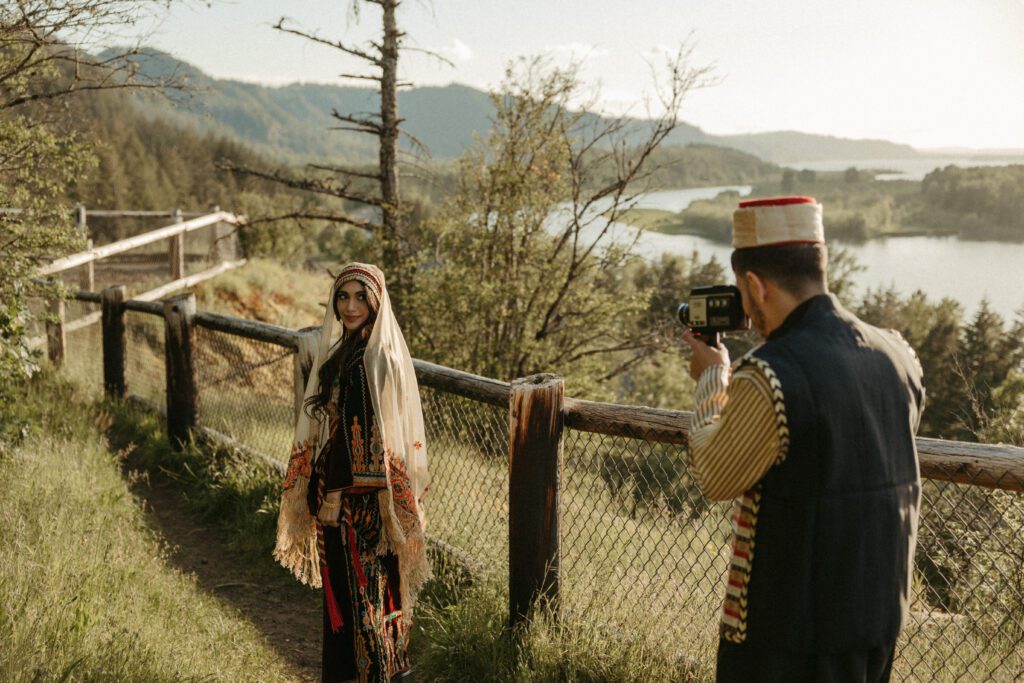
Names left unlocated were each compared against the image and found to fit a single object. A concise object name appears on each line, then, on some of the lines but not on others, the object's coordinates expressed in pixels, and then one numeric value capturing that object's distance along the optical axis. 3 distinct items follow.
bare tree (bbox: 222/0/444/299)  11.08
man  1.60
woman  3.18
